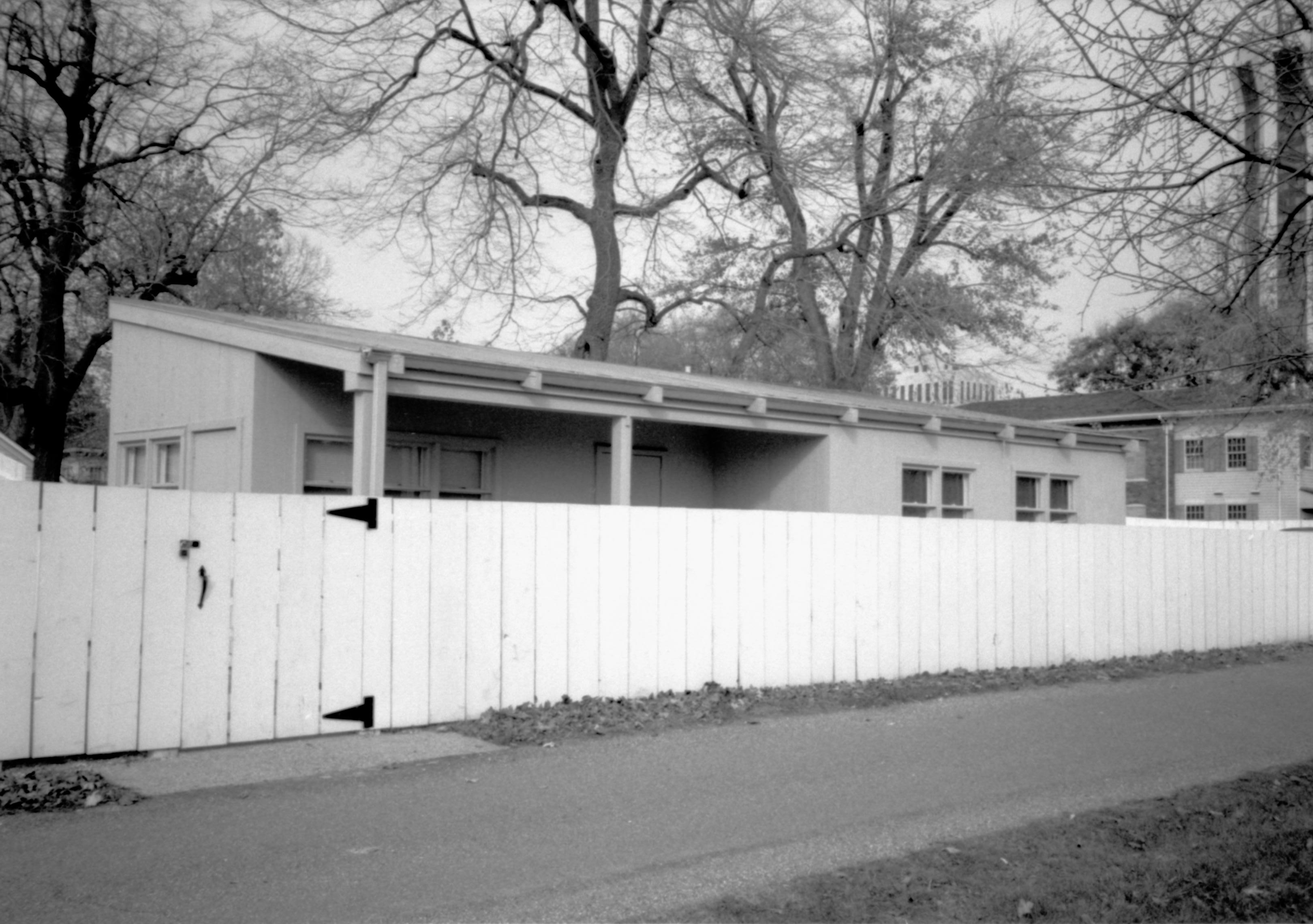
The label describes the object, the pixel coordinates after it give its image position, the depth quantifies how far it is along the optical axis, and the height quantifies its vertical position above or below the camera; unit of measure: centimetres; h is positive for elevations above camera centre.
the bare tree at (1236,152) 775 +249
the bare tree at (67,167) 2372 +697
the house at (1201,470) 4591 +266
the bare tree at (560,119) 2073 +725
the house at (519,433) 1311 +126
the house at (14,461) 1928 +116
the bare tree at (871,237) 2498 +675
